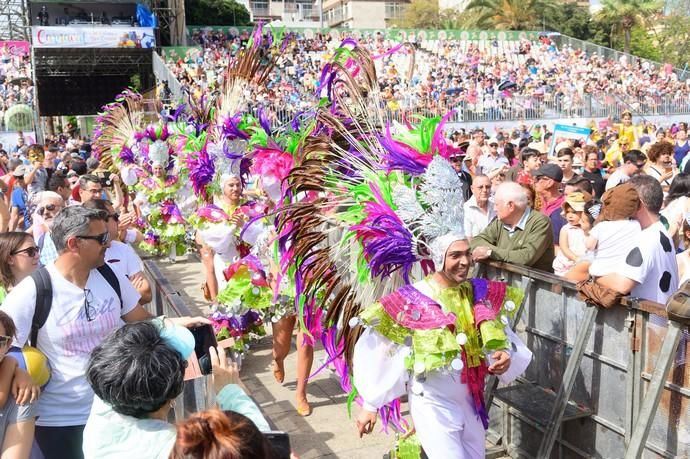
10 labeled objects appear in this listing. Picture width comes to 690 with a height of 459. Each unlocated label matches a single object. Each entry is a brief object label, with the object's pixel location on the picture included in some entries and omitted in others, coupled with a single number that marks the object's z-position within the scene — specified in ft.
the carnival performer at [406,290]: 10.55
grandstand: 74.49
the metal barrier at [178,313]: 9.43
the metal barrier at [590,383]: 10.20
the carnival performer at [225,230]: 21.47
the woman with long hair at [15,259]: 11.50
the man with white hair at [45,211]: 17.61
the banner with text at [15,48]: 95.20
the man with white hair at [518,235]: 14.28
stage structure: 90.27
